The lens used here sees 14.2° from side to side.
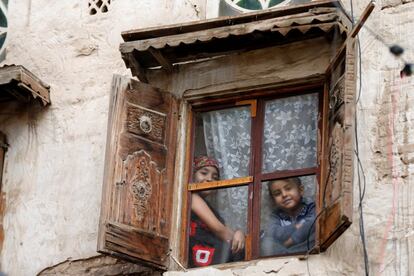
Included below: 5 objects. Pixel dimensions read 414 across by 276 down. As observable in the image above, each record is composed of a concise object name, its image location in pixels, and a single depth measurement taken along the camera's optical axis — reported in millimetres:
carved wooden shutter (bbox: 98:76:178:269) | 11469
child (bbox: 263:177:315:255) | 11430
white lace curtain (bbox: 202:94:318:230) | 11734
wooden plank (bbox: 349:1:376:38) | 11109
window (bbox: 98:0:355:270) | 11516
